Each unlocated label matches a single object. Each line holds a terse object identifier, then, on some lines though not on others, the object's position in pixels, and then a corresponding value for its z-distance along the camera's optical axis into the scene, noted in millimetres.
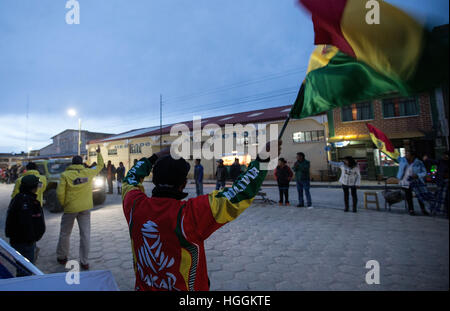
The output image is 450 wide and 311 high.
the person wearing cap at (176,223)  1372
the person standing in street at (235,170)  11578
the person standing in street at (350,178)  7234
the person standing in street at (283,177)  9031
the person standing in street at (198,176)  11047
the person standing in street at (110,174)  13675
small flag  6984
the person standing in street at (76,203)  3957
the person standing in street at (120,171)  13655
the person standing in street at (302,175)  8359
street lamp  19673
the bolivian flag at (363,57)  1739
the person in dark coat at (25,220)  3023
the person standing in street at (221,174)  11086
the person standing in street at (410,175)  6699
